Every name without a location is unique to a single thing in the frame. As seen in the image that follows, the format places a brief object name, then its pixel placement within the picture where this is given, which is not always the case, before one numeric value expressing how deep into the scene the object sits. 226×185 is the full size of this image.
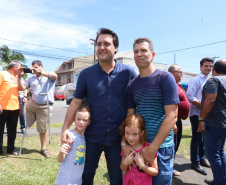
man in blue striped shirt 1.76
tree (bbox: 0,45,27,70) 29.84
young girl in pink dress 1.87
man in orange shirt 4.29
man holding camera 4.38
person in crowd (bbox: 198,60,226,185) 2.80
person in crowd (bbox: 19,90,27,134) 6.29
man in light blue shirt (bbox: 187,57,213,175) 3.88
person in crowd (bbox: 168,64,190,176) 3.08
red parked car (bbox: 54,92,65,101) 33.70
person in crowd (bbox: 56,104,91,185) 2.16
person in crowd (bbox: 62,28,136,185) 2.23
